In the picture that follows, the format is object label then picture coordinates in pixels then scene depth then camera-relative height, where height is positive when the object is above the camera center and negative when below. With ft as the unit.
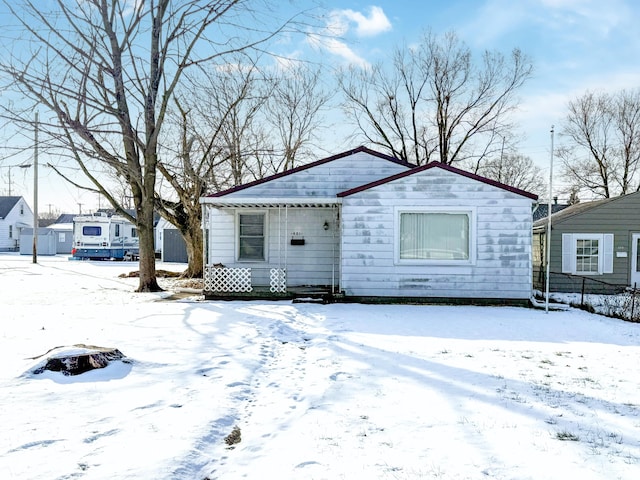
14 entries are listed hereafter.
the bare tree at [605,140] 102.12 +26.05
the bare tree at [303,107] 87.28 +27.87
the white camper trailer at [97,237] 103.96 +1.49
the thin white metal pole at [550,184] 32.89 +4.93
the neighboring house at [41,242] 136.87 +0.25
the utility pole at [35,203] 91.44 +8.67
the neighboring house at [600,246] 52.37 +0.42
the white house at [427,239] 37.37 +0.69
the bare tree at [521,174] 123.34 +22.22
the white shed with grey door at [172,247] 101.04 -0.60
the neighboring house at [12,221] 154.81 +7.96
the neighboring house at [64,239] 149.11 +1.43
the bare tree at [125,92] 40.75 +14.57
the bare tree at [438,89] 85.66 +32.42
